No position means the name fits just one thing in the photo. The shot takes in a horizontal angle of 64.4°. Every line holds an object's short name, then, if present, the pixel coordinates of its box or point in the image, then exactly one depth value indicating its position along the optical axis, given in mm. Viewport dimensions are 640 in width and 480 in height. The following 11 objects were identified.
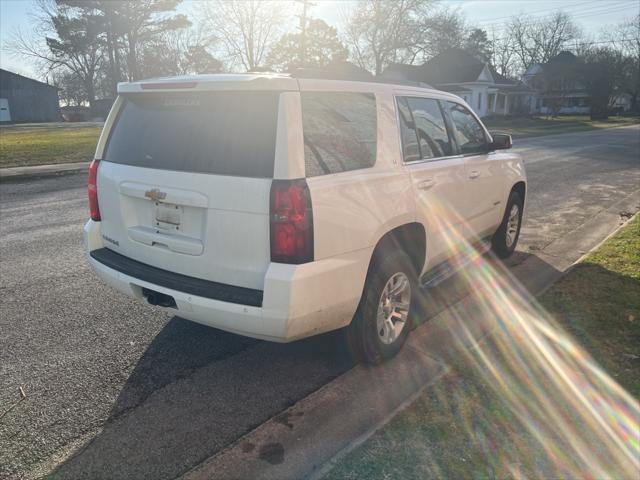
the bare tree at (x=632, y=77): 58781
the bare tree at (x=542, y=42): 85250
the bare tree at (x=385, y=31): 55344
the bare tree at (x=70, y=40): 49875
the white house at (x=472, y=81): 49750
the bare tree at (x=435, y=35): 57219
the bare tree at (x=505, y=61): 88000
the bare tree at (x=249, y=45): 51969
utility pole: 37812
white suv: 2781
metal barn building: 53094
